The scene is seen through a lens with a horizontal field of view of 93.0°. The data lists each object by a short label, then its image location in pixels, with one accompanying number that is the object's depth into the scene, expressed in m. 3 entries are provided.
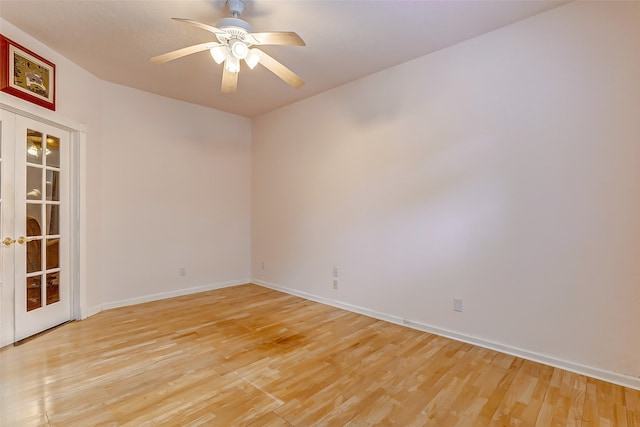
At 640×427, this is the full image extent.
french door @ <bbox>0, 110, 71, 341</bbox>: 2.66
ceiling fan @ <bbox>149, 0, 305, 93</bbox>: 2.13
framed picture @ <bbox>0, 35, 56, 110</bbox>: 2.48
